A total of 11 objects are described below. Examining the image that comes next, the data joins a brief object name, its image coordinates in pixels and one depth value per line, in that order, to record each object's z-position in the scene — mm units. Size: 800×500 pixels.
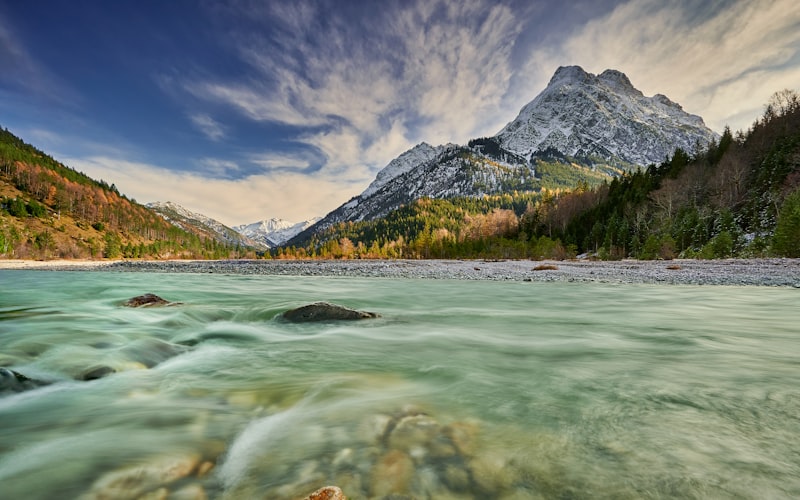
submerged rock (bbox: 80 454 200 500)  2455
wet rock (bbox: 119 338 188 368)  6078
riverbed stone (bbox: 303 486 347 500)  2016
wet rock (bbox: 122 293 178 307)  12156
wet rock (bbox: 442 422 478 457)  2992
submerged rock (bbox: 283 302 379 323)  9852
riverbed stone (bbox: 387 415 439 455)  3028
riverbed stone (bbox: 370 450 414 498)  2410
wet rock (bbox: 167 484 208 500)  2398
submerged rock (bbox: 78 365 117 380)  5090
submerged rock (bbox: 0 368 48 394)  4373
